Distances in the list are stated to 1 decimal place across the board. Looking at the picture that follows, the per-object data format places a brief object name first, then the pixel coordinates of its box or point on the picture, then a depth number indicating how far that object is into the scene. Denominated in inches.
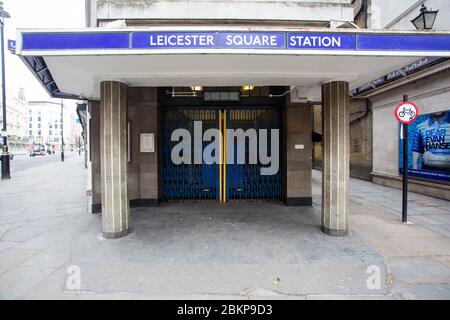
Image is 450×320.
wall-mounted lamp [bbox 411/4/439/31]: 243.4
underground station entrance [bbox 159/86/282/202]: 330.0
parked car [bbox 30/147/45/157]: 1892.7
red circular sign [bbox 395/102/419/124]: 254.8
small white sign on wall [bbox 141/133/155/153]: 302.5
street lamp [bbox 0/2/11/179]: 576.3
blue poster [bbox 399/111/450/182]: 353.1
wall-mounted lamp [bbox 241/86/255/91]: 318.5
